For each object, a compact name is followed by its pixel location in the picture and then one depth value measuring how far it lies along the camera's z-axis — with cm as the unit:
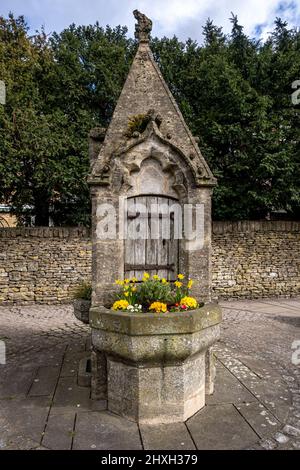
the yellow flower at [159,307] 345
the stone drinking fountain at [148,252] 332
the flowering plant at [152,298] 352
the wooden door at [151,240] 424
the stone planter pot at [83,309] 453
